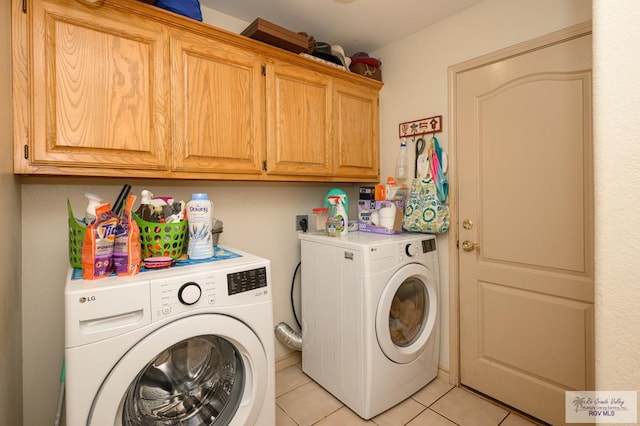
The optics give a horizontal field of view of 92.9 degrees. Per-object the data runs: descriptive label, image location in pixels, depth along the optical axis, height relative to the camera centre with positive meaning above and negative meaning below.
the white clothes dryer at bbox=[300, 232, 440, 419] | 1.64 -0.63
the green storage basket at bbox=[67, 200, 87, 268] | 1.16 -0.10
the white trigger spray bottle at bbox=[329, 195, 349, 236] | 1.92 -0.03
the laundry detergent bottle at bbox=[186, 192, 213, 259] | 1.31 -0.05
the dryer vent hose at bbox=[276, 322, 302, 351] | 2.14 -0.89
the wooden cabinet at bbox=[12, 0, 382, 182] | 1.16 +0.55
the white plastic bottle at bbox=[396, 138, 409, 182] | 2.20 +0.34
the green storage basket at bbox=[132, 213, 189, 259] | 1.24 -0.10
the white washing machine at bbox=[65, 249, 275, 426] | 0.92 -0.45
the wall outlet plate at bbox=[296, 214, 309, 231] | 2.30 -0.06
